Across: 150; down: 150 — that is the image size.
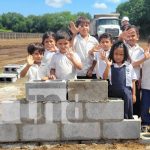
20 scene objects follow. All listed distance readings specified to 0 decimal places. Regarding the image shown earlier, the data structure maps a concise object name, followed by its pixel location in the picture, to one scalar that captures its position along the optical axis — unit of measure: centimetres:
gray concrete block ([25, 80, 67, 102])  322
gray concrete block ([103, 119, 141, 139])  331
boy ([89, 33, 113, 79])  349
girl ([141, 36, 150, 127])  350
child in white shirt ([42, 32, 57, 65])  363
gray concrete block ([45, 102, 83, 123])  326
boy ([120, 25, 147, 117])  351
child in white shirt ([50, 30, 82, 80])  340
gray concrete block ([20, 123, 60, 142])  330
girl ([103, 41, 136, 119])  337
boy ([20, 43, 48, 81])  342
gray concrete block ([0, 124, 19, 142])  330
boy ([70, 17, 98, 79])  365
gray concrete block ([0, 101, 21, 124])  324
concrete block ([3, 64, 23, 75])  805
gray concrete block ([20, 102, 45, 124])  325
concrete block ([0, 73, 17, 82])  737
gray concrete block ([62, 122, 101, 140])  330
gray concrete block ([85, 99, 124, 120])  325
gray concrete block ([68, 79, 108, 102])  325
